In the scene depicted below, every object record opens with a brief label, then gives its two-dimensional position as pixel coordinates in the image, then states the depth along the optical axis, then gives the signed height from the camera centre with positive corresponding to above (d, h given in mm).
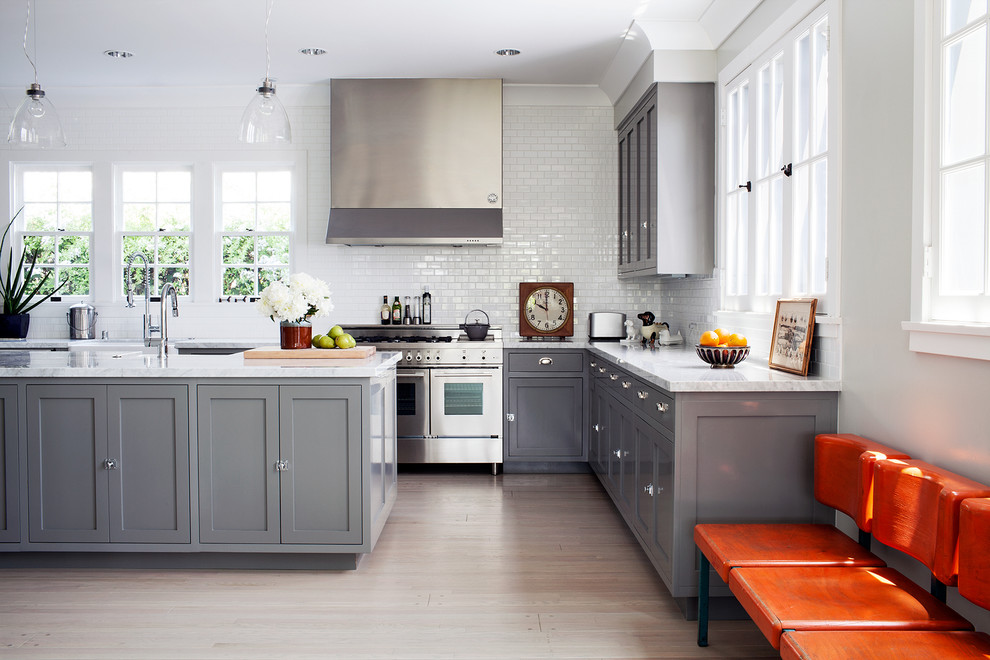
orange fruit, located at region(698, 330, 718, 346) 3381 -135
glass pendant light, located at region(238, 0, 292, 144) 3041 +808
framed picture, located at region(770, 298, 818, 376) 3059 -108
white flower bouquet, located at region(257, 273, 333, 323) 3494 +54
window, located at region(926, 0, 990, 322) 2125 +435
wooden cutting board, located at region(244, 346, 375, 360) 3451 -214
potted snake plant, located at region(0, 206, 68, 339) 5738 +140
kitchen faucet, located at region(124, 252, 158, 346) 3787 -97
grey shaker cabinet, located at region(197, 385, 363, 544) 3254 -702
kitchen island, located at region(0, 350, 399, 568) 3254 -688
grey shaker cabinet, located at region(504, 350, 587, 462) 5383 -699
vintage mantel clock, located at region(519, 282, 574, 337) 5930 +15
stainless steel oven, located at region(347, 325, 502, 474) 5359 -706
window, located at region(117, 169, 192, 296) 6051 +741
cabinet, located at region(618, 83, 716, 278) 4469 +832
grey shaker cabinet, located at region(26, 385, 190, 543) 3270 -707
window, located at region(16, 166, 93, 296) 6055 +732
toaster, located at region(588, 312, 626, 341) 5664 -118
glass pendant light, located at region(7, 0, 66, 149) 3082 +800
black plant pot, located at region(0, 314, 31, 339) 5719 -140
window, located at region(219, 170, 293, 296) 6062 +711
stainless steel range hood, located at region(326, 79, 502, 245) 5598 +1219
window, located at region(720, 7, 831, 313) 3135 +675
